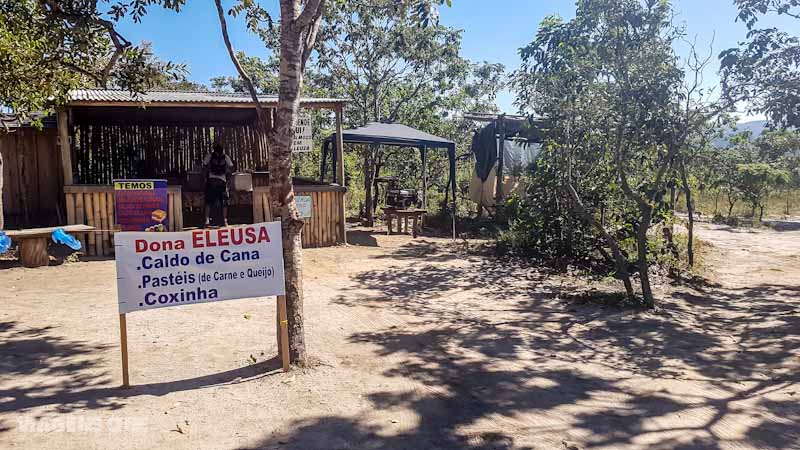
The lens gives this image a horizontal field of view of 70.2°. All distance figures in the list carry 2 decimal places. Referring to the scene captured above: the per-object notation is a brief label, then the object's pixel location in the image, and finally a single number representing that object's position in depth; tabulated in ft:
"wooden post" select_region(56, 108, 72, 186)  32.96
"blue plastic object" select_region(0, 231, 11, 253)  26.30
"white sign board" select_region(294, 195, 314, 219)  36.06
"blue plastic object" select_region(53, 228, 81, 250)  28.52
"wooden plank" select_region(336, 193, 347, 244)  38.75
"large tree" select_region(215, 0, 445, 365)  14.94
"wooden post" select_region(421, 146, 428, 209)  47.80
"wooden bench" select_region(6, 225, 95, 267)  28.50
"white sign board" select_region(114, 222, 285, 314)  13.94
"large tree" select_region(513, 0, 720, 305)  22.07
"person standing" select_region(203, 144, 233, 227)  36.42
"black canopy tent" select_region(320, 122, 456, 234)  44.09
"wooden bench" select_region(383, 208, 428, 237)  44.96
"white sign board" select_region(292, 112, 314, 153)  41.04
